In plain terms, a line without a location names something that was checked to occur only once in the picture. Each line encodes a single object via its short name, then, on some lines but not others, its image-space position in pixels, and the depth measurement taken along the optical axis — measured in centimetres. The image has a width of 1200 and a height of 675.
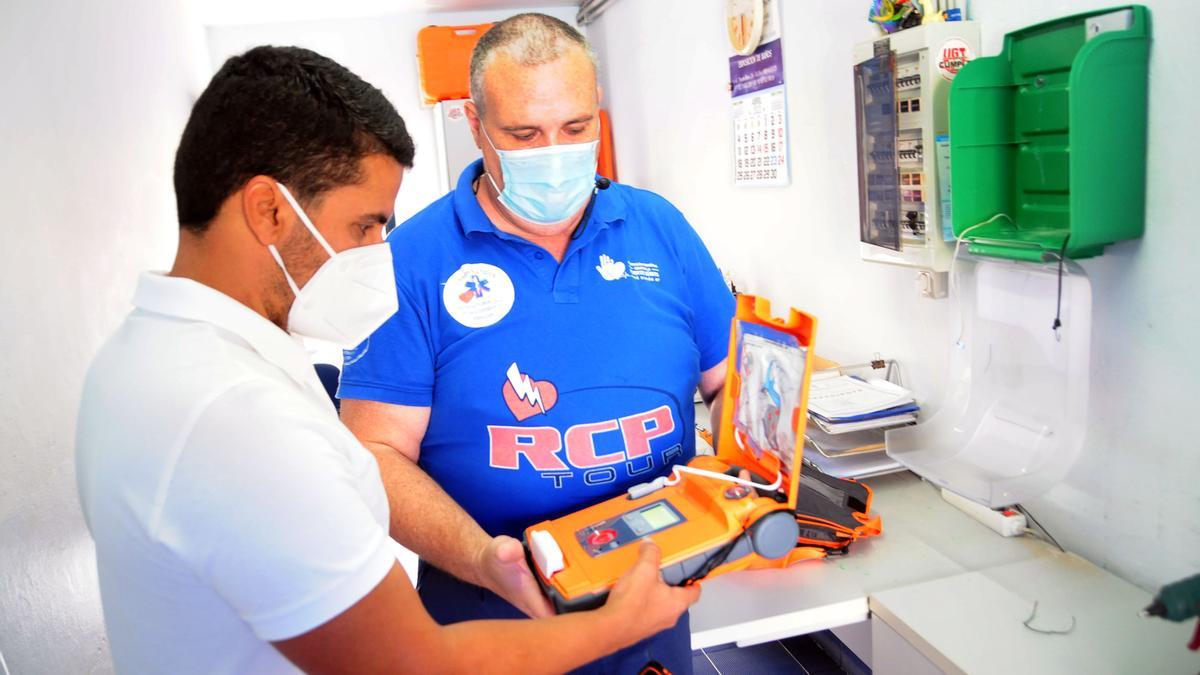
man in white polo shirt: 76
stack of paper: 191
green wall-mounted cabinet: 133
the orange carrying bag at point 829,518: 164
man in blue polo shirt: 140
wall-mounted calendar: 259
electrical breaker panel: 165
